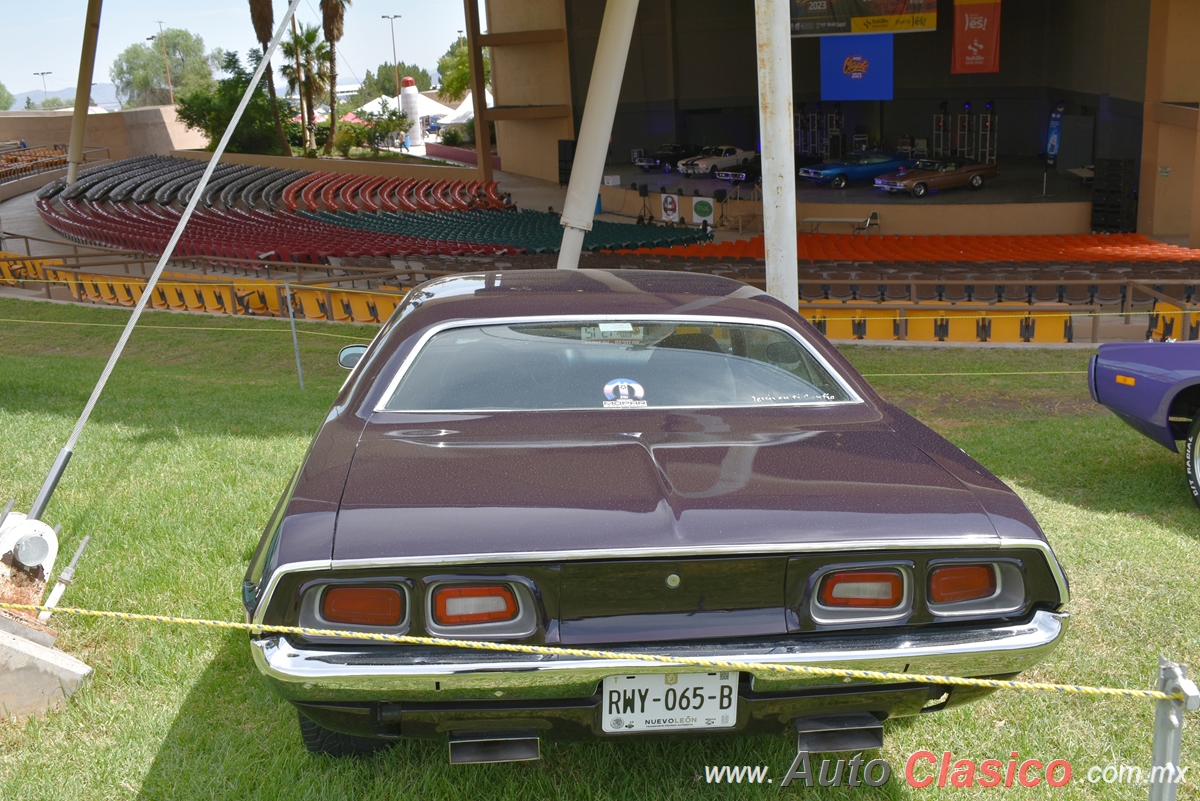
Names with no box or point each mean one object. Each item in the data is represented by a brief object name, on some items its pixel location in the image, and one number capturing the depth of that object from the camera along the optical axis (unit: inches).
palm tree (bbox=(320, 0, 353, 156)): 2359.7
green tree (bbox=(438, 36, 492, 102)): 3297.2
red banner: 1322.6
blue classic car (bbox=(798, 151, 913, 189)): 1521.9
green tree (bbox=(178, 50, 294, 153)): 2292.1
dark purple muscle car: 98.0
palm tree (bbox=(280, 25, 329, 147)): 2461.9
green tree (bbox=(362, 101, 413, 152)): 2434.8
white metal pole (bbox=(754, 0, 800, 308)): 375.2
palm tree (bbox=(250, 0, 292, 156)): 2171.5
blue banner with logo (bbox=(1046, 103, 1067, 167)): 1496.1
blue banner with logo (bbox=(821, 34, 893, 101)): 1301.7
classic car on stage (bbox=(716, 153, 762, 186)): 1572.3
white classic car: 1643.7
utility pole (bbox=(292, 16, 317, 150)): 2420.2
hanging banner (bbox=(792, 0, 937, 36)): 1272.1
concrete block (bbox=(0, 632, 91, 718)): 134.0
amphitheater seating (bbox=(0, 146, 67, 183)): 2154.3
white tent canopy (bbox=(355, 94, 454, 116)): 3026.6
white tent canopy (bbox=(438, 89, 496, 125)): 2746.1
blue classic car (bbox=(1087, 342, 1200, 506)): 215.9
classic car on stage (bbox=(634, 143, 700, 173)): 1748.3
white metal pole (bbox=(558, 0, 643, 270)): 571.8
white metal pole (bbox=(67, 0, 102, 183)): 1446.9
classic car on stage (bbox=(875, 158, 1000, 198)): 1400.1
